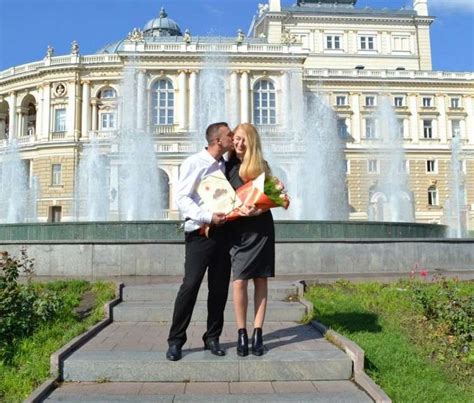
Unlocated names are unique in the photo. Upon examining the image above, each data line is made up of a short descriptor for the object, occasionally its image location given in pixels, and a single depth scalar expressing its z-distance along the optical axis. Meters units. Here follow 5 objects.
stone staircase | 4.11
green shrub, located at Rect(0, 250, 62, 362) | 5.56
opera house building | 45.19
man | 4.64
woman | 4.72
